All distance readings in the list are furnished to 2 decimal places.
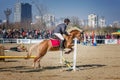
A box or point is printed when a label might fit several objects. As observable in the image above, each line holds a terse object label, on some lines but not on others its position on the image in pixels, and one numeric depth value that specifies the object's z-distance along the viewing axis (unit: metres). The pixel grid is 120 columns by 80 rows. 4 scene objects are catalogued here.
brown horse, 15.86
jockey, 15.93
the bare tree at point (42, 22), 75.80
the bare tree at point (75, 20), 102.26
